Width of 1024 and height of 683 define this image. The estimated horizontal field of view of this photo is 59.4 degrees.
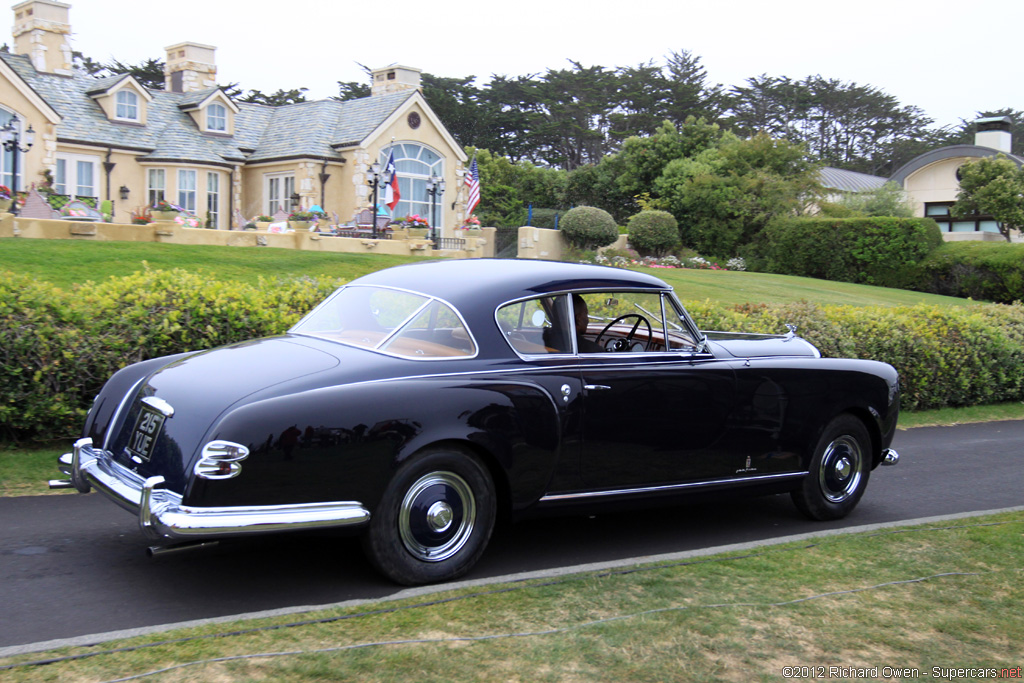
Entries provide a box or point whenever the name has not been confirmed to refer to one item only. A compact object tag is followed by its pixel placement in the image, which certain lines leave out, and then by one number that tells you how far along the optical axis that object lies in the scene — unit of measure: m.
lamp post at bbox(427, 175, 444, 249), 31.52
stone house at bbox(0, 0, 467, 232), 29.19
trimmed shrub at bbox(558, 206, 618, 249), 34.56
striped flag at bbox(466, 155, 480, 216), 33.81
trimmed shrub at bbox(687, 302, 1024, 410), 11.15
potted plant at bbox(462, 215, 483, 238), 33.59
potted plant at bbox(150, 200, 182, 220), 20.44
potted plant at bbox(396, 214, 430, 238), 26.39
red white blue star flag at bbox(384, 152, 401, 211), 31.73
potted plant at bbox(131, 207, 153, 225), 21.09
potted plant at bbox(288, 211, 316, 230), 23.73
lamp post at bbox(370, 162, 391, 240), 31.15
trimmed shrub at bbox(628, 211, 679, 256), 34.25
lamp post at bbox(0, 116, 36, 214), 23.64
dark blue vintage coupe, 4.15
